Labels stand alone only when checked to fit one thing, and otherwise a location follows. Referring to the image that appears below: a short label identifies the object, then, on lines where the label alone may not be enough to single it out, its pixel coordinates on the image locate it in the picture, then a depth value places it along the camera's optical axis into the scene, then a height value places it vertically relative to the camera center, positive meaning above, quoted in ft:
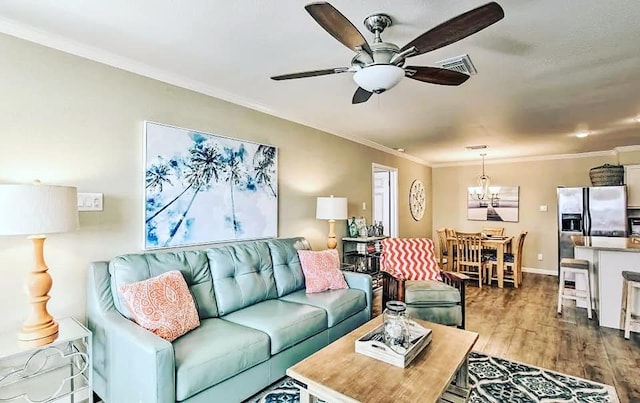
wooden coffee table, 4.99 -2.78
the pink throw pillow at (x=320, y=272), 10.49 -2.08
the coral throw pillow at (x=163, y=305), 6.58 -2.02
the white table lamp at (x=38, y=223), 5.42 -0.24
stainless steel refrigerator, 16.83 -0.32
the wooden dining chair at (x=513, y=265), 17.61 -3.10
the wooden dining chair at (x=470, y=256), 17.75 -2.66
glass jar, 6.26 -2.35
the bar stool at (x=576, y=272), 12.80 -2.85
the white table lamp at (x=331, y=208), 13.19 -0.01
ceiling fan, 4.61 +2.65
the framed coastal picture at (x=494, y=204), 22.47 +0.24
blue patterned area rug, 7.31 -4.22
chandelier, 22.05 +1.17
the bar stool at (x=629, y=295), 10.64 -2.94
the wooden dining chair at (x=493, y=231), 22.15 -1.60
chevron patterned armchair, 10.79 -2.63
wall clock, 22.93 +0.56
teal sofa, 5.79 -2.66
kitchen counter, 11.61 -2.41
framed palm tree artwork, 8.76 +0.61
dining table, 17.57 -2.13
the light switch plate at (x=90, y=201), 7.42 +0.17
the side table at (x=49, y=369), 6.15 -3.26
